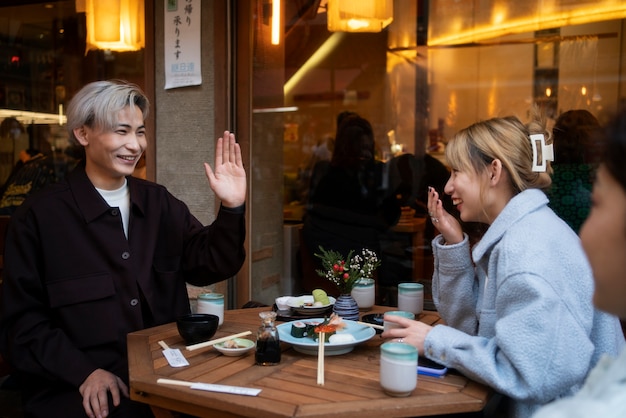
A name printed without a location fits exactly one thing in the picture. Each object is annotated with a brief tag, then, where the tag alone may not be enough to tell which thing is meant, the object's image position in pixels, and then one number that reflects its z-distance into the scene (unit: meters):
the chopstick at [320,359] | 1.63
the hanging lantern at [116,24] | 3.79
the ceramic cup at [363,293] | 2.44
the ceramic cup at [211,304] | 2.18
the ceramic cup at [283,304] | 2.29
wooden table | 1.47
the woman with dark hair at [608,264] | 1.02
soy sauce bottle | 1.78
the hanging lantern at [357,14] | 4.05
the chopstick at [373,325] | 2.02
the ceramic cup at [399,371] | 1.51
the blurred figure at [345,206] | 4.40
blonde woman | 1.54
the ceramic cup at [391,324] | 1.90
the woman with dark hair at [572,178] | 3.84
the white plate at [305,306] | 2.23
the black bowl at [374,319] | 2.13
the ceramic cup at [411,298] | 2.35
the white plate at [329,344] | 1.84
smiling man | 2.02
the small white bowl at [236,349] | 1.84
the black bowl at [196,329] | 1.94
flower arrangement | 2.24
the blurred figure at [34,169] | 5.02
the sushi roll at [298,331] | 1.93
